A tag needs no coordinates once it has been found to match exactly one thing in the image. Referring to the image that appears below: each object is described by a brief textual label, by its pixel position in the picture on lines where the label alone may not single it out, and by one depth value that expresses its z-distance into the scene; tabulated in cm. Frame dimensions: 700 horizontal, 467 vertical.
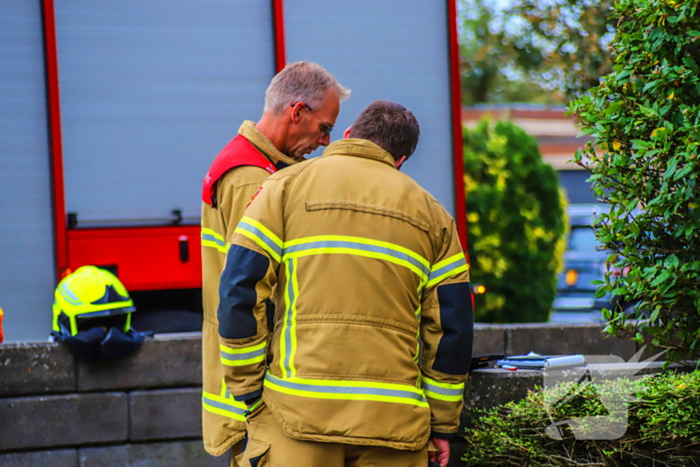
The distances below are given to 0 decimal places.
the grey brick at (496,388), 676
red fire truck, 985
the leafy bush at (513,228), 2328
